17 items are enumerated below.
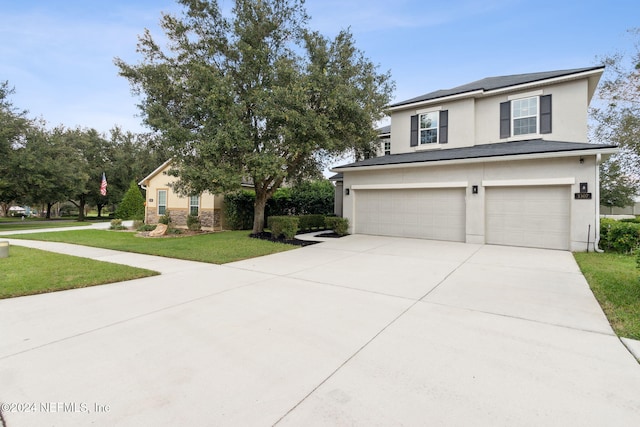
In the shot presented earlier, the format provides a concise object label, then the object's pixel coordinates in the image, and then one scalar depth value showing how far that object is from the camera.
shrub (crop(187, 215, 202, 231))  16.27
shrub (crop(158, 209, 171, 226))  16.77
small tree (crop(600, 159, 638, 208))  21.91
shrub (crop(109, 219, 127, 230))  17.84
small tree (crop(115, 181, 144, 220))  21.02
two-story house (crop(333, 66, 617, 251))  9.54
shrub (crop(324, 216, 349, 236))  13.55
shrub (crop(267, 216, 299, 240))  11.95
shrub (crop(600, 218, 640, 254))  8.70
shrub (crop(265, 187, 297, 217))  17.41
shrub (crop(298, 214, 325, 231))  14.73
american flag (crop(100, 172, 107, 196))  22.50
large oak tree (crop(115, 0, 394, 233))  9.86
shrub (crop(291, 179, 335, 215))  18.31
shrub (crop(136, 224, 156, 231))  15.63
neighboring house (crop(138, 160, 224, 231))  16.41
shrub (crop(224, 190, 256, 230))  16.35
